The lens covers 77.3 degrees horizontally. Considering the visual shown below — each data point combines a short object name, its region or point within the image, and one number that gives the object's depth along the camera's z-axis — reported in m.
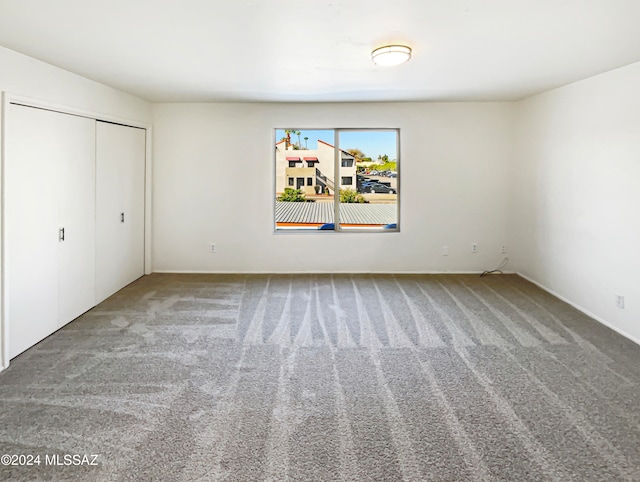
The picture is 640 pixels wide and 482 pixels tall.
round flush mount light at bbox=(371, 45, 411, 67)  3.07
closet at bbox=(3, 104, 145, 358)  3.14
